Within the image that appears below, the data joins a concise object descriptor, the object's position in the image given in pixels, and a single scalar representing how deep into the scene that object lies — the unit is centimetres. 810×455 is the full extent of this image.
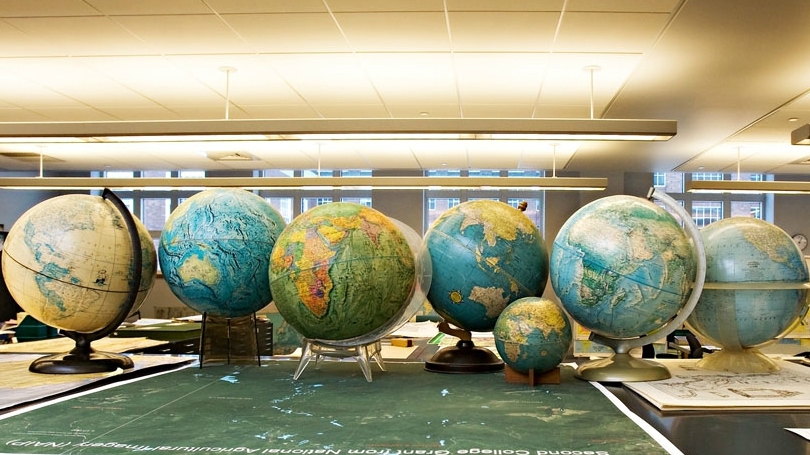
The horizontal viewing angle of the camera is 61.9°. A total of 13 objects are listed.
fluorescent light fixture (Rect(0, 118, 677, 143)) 446
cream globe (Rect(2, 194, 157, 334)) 209
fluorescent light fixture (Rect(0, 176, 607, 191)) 793
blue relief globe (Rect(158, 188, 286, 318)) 212
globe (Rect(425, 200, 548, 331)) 216
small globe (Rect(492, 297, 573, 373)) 189
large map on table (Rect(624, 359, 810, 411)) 165
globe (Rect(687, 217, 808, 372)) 210
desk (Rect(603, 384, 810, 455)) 129
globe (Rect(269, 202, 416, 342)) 187
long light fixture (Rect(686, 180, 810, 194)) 782
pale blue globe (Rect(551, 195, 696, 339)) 191
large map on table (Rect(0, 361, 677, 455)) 128
